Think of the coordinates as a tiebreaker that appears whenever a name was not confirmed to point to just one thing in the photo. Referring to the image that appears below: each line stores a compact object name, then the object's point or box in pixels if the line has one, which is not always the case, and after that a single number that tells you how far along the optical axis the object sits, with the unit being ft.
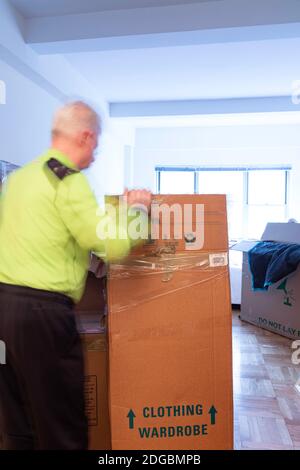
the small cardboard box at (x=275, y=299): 10.94
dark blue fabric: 10.55
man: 3.34
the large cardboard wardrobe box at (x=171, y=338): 4.24
